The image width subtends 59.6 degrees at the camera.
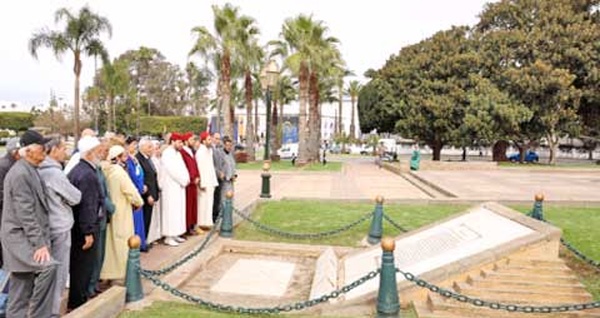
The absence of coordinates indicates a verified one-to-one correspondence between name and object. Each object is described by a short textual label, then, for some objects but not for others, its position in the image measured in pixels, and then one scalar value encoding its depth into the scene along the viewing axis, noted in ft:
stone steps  16.26
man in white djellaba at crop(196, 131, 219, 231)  29.01
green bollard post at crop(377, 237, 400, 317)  15.29
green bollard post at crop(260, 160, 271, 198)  42.22
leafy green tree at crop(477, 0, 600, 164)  100.83
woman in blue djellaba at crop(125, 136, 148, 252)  21.77
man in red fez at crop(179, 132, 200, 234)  27.40
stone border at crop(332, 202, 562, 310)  17.02
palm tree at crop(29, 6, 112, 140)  100.89
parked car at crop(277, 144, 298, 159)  135.05
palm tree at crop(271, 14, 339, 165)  92.09
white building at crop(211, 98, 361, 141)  292.55
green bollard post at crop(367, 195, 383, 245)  27.91
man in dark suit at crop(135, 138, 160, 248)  23.26
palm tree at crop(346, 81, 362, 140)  245.04
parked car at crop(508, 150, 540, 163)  140.01
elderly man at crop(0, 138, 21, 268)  15.72
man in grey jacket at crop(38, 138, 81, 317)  13.98
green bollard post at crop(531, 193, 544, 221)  26.61
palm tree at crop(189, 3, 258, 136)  92.58
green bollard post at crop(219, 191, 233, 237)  28.36
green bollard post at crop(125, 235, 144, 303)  15.87
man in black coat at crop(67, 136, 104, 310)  15.71
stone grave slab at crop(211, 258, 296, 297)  19.88
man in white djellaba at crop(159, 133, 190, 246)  25.73
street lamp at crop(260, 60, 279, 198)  42.27
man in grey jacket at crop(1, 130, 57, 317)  12.91
